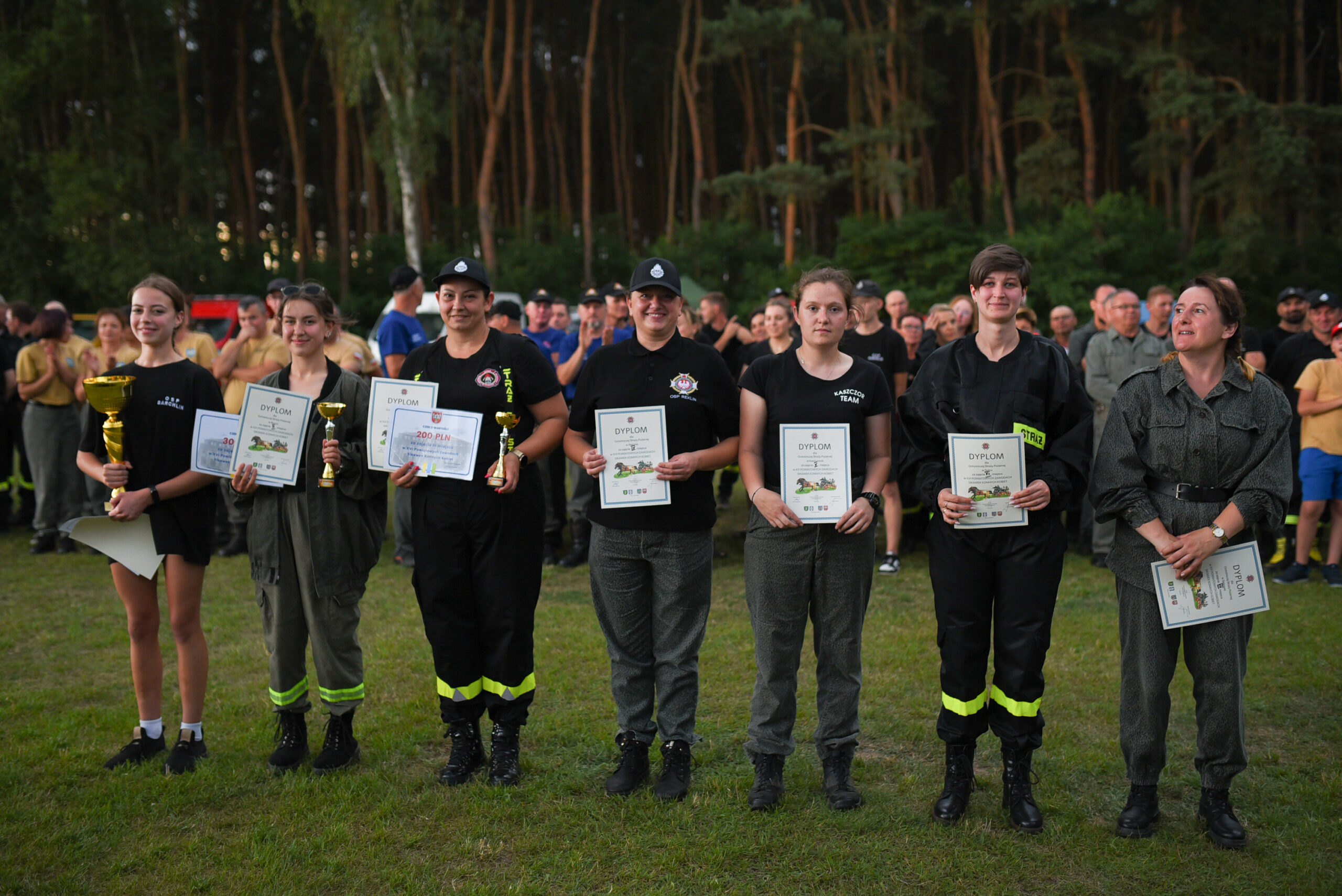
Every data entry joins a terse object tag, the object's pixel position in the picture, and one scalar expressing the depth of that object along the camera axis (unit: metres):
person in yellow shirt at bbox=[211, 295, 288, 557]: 7.82
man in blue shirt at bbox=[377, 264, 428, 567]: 7.55
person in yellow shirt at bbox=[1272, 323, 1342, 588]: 7.37
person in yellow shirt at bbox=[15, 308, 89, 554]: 8.84
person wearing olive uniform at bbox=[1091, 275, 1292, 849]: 3.63
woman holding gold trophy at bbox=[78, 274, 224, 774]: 4.25
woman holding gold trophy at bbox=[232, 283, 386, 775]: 4.27
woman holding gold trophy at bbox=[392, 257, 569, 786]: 4.15
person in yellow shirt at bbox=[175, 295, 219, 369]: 8.23
